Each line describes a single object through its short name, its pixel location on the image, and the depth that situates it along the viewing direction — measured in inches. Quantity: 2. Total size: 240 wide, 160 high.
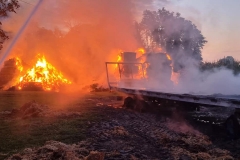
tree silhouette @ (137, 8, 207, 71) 1531.7
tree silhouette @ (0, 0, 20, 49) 402.9
